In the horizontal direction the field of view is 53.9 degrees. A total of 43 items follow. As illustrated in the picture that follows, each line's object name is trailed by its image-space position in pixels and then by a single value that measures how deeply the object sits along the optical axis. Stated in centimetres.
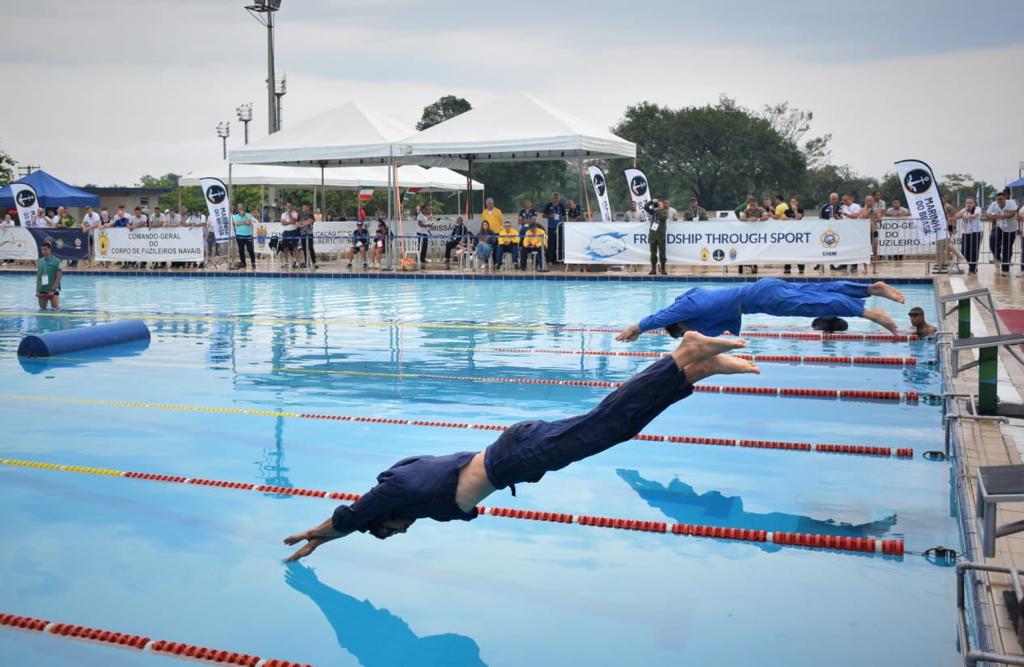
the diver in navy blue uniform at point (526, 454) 332
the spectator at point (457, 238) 2312
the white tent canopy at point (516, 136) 2114
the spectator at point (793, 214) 1940
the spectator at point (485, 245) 2211
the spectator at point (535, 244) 2150
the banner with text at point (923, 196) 1730
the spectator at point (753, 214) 1939
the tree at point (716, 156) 5122
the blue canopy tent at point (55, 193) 3041
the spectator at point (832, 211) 1939
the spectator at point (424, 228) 2353
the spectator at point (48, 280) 1544
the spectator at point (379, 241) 2362
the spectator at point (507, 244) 2191
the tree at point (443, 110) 5819
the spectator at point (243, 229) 2436
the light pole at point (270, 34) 3391
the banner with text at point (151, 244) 2467
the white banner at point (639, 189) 2191
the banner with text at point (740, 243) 1891
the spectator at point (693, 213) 2089
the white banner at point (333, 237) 2472
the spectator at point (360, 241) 2366
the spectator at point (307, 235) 2403
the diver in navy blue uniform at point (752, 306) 682
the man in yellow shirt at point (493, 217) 2283
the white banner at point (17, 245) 2642
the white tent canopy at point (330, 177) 2948
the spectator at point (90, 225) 2555
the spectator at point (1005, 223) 1752
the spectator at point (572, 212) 2225
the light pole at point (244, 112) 5109
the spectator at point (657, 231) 1981
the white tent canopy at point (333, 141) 2250
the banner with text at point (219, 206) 2363
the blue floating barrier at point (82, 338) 1077
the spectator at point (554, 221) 2164
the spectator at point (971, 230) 1858
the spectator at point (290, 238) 2414
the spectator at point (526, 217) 2173
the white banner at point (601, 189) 2289
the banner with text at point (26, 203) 2605
